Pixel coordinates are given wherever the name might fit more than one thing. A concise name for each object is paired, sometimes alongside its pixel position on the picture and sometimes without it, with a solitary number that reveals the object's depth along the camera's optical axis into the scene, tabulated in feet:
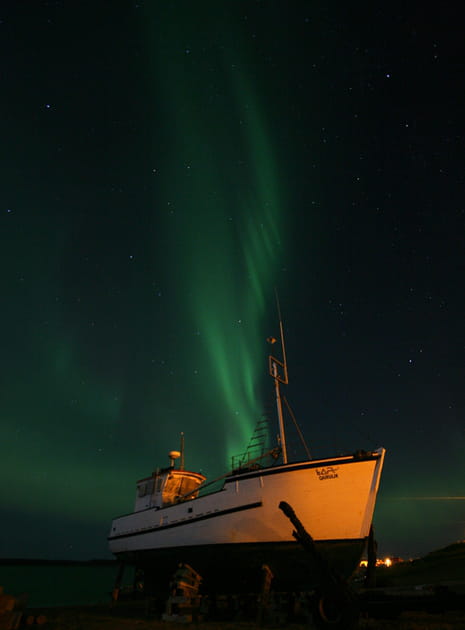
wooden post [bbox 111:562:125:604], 74.64
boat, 49.14
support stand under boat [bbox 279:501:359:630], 26.50
